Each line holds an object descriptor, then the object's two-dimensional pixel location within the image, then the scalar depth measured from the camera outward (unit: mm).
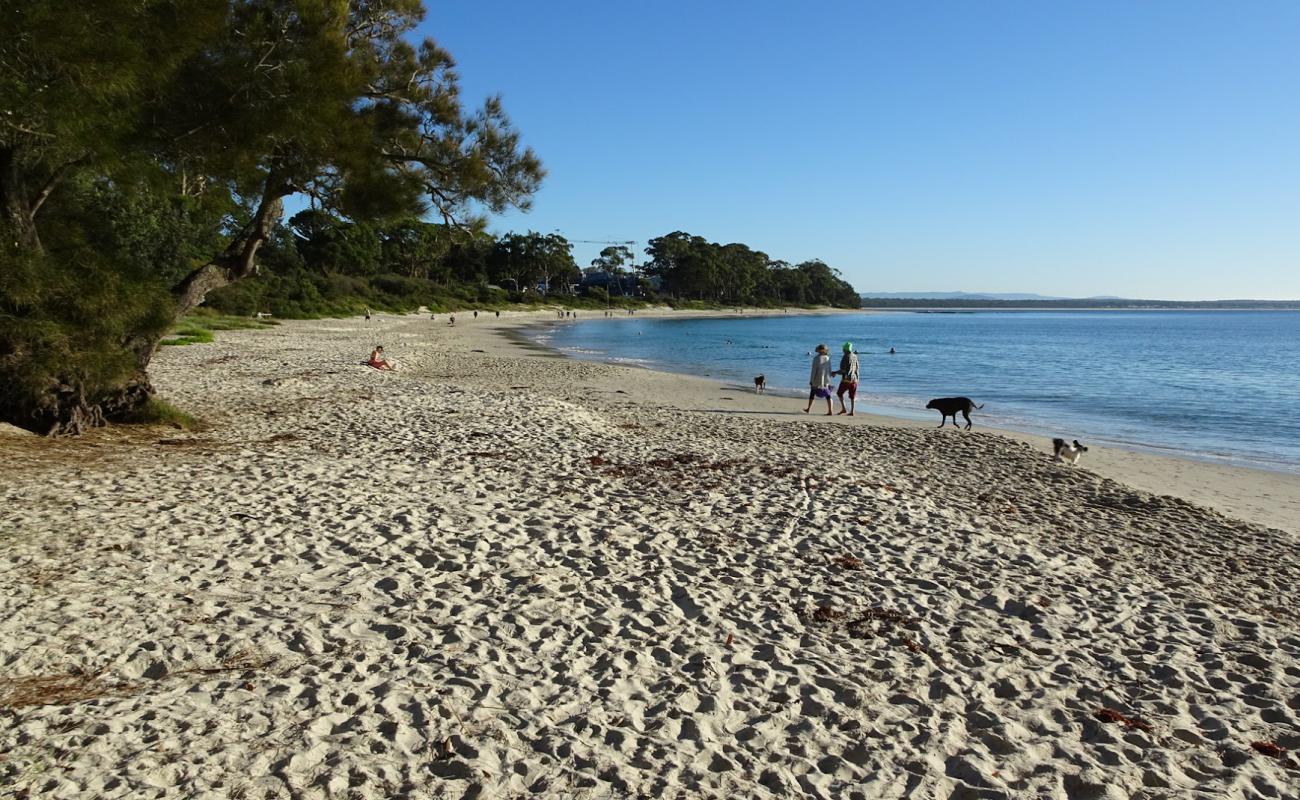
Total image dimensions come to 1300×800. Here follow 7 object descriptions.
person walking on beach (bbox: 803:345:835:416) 18438
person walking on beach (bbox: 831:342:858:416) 17859
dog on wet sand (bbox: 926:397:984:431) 16845
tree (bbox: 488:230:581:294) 107812
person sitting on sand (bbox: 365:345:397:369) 23406
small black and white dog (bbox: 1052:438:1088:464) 12883
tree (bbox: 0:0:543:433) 7430
